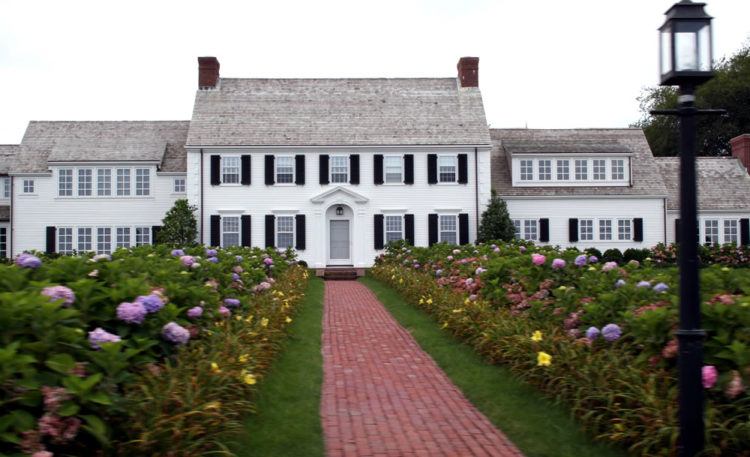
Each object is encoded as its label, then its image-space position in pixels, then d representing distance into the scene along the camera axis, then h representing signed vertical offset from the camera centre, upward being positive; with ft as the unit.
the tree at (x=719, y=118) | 150.20 +28.76
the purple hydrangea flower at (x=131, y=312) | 16.16 -1.58
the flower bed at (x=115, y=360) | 12.25 -2.62
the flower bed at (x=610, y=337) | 16.05 -3.24
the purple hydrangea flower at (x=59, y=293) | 14.76 -1.02
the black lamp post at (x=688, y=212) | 13.83 +0.60
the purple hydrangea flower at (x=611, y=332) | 20.18 -2.72
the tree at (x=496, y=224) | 90.12 +2.49
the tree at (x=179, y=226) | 87.71 +2.61
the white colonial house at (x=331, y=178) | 92.43 +9.35
